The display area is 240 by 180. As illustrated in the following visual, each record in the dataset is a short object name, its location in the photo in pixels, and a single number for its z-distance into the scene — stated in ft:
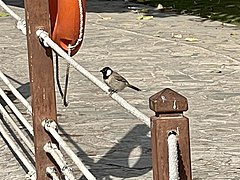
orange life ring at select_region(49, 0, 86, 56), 15.35
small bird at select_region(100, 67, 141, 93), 18.03
